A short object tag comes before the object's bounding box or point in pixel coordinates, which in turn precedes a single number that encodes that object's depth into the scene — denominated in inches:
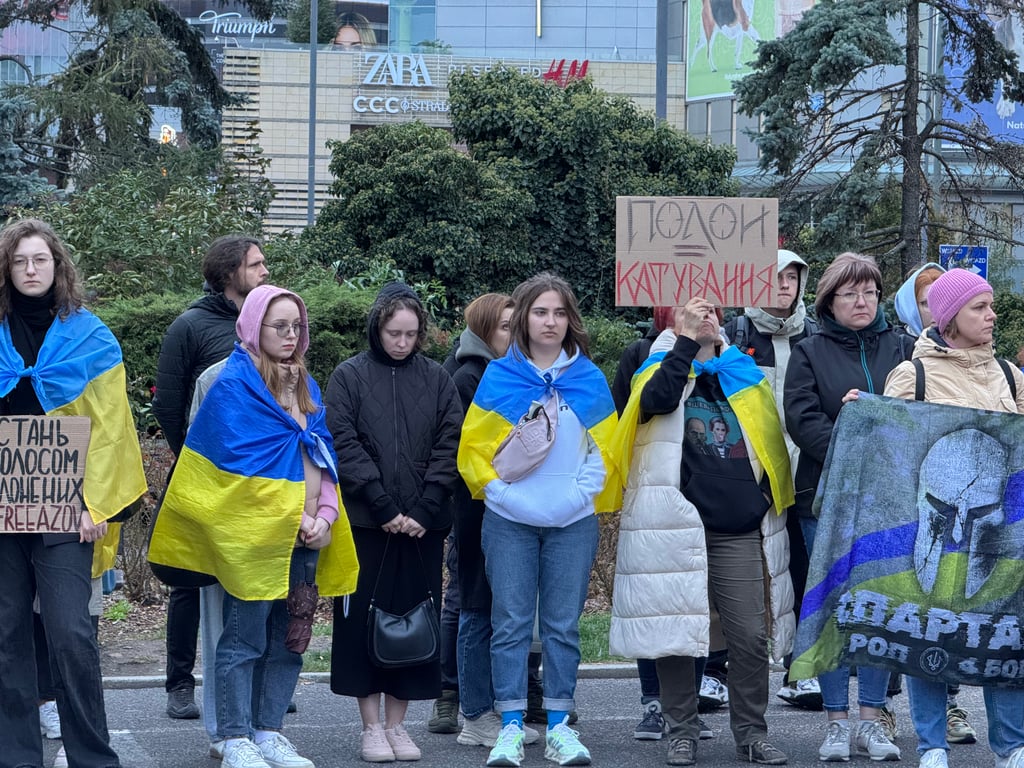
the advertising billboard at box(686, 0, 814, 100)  2110.0
